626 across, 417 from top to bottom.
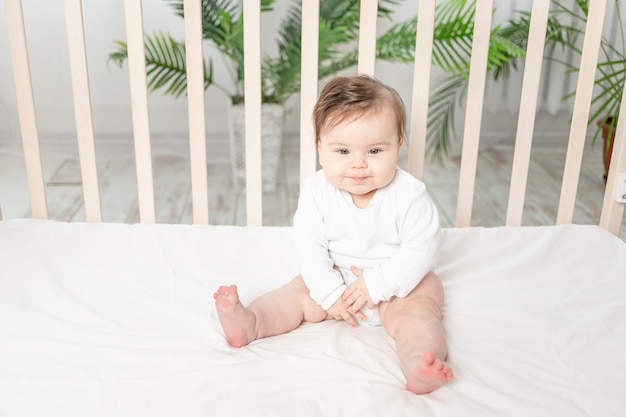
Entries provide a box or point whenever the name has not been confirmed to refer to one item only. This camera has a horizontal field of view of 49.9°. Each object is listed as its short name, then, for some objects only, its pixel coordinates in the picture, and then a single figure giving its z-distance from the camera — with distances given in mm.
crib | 978
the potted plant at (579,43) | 2498
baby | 1139
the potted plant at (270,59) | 2244
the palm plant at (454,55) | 2031
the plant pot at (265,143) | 2559
